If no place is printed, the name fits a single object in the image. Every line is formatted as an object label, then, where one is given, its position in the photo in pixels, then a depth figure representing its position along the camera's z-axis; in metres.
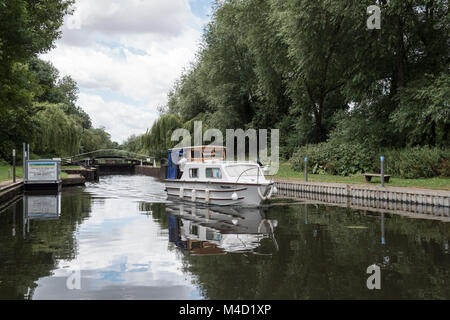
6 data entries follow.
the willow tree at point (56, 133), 44.59
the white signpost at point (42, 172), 28.98
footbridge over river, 75.25
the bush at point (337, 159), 27.39
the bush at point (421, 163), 22.59
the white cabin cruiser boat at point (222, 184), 18.77
